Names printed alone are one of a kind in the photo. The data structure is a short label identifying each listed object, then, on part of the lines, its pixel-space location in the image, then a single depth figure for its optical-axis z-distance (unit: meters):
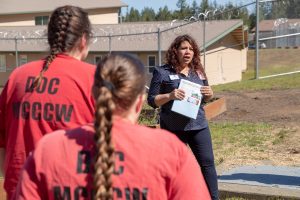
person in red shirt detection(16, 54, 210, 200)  1.85
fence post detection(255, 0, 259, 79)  19.56
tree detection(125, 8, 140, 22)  105.56
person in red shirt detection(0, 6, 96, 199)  2.54
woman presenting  5.00
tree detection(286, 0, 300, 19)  24.81
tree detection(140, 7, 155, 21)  105.50
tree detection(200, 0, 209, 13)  63.36
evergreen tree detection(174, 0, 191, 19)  72.55
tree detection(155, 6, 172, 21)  88.08
